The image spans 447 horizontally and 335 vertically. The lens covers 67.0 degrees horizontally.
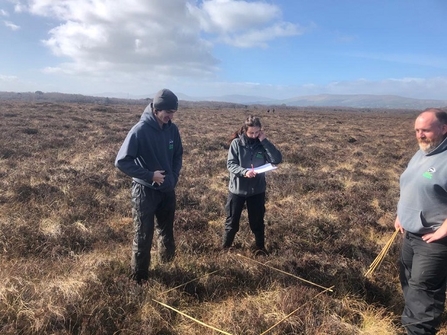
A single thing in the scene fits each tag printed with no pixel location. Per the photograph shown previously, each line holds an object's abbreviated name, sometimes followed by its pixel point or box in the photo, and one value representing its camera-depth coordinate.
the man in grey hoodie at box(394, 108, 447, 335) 2.79
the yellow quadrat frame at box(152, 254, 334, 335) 3.14
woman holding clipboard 4.36
